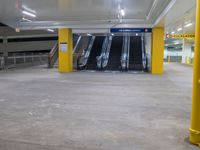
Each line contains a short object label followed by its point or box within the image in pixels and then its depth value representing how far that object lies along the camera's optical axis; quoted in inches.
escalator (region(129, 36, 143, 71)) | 588.1
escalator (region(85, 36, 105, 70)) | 596.4
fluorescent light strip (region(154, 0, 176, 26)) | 249.5
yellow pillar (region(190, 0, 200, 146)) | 124.6
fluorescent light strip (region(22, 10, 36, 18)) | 393.2
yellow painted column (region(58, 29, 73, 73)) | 525.7
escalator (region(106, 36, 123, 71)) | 586.7
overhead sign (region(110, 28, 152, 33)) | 504.4
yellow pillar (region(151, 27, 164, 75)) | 487.8
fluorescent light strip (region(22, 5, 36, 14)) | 352.8
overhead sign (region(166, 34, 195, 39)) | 740.4
